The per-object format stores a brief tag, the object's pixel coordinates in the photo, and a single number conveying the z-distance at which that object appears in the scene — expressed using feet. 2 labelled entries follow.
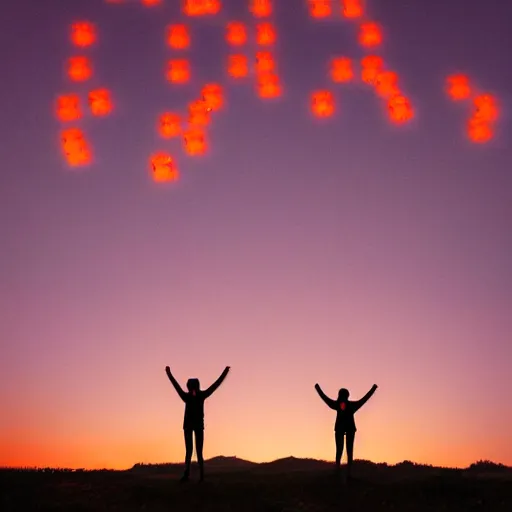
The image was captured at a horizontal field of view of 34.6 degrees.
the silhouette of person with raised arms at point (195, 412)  70.23
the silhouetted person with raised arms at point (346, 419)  72.28
